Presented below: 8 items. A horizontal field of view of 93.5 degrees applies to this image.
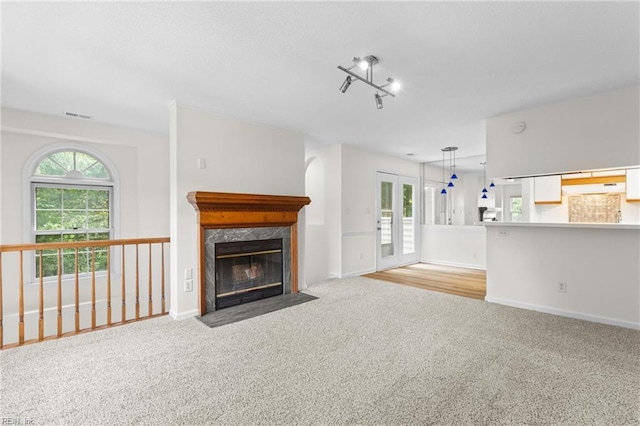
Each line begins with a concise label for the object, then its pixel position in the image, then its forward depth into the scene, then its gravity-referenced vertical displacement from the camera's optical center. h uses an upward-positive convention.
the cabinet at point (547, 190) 4.25 +0.30
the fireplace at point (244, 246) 3.54 -0.45
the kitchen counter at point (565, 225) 3.02 -0.16
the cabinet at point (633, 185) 3.75 +0.32
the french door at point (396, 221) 6.28 -0.21
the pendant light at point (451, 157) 5.70 +1.18
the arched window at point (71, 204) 3.89 +0.13
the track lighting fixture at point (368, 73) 2.37 +1.19
